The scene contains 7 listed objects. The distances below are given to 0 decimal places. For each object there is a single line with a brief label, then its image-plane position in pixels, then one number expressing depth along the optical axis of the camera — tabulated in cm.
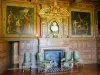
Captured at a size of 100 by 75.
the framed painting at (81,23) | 604
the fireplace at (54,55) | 558
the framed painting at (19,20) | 531
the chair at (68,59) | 512
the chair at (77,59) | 546
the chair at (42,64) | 462
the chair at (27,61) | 510
